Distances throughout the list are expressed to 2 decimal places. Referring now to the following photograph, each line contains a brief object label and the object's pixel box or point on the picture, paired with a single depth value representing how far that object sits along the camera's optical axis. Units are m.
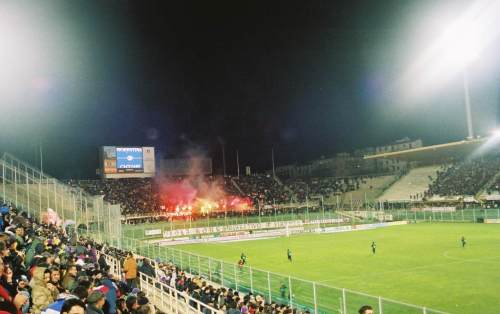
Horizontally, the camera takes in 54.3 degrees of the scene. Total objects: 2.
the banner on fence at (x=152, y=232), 46.25
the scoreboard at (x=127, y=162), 61.62
